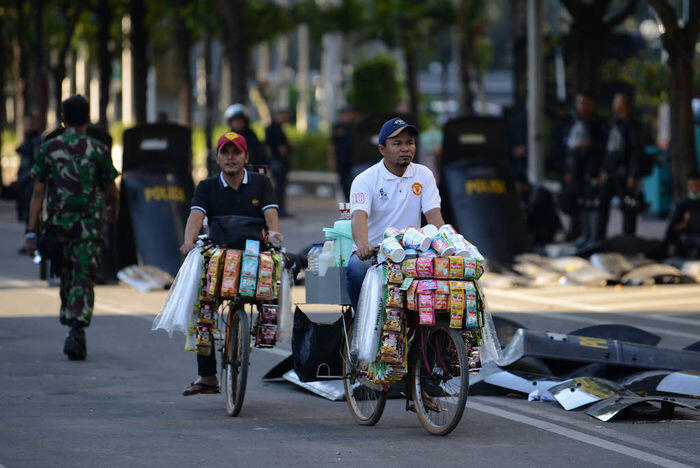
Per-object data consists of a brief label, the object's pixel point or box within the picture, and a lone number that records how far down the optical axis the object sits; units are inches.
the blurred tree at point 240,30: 2289.6
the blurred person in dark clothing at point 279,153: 2190.0
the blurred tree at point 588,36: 1713.8
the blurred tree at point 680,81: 1469.0
